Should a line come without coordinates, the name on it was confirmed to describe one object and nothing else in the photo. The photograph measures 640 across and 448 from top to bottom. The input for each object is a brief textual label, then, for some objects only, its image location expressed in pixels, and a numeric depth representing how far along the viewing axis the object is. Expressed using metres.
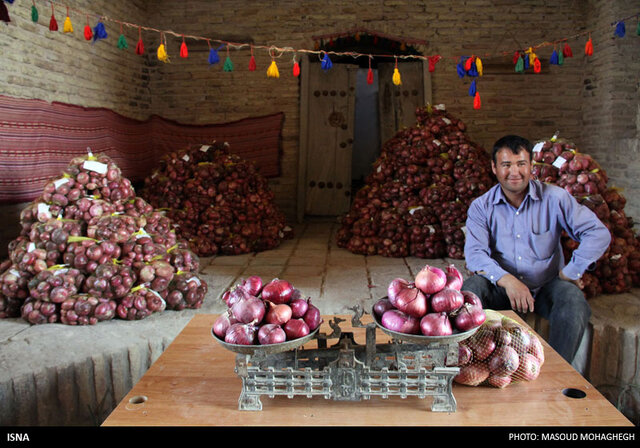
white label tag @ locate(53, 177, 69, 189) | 3.58
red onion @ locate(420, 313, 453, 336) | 1.54
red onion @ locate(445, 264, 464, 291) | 1.67
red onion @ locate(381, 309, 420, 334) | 1.58
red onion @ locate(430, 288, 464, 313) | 1.58
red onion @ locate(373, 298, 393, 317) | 1.69
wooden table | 1.52
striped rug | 4.74
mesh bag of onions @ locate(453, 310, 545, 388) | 1.72
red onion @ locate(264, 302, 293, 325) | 1.59
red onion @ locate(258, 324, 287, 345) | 1.53
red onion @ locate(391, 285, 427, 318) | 1.58
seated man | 2.79
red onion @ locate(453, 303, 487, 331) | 1.57
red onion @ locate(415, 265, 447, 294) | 1.61
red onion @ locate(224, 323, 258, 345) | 1.55
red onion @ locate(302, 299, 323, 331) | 1.65
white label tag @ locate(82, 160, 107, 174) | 3.70
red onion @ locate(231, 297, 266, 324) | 1.57
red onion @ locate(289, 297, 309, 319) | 1.65
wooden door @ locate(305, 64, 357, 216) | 7.85
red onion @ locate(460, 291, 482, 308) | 1.64
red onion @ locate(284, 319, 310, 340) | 1.58
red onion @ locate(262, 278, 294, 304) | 1.67
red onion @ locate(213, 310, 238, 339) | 1.62
